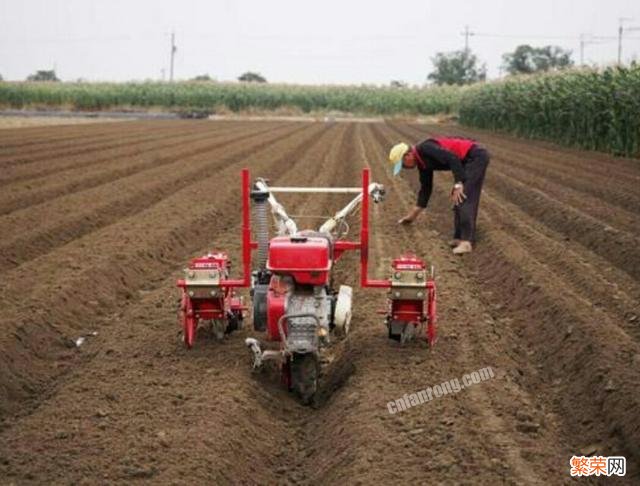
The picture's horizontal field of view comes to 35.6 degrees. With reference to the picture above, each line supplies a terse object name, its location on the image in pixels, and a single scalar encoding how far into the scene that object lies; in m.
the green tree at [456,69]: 106.31
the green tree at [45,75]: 113.75
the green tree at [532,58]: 109.82
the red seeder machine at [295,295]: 6.54
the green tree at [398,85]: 80.11
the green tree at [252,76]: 118.12
